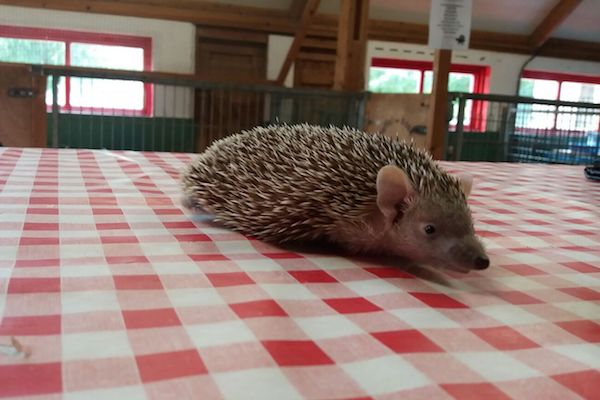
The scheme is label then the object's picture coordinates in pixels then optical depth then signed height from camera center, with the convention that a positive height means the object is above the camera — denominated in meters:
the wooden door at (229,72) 5.99 +0.46
